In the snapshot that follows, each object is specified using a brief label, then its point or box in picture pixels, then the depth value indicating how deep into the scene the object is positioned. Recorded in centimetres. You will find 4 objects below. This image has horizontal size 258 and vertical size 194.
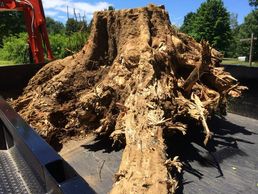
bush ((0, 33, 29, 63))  1207
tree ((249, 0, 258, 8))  2972
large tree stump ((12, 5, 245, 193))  150
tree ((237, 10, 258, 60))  2814
